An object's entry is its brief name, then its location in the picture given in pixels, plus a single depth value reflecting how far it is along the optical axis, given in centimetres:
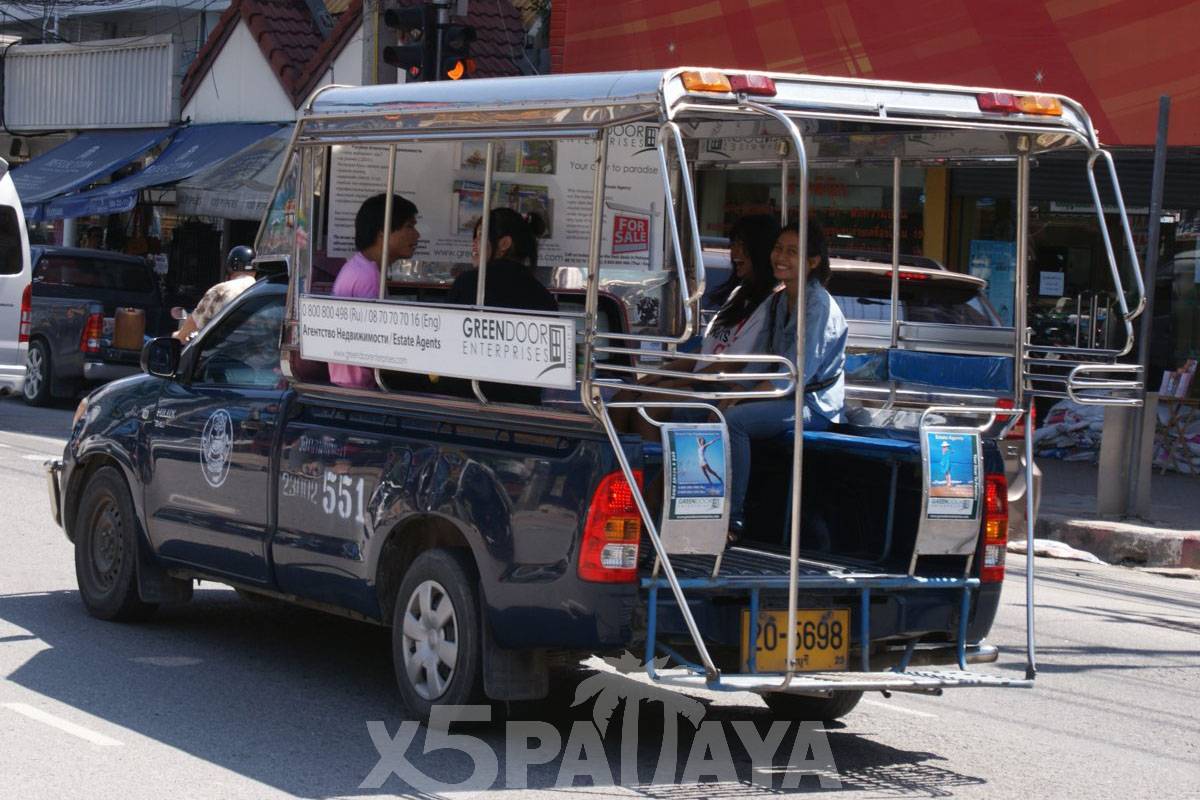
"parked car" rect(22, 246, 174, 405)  2053
